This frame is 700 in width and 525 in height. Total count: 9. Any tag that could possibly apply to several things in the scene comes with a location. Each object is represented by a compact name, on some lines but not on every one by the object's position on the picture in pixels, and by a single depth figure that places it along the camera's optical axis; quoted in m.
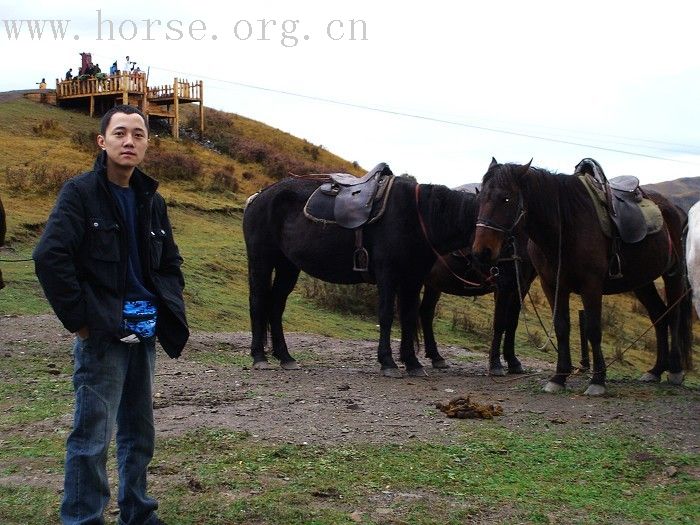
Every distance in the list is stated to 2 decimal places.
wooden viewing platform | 38.50
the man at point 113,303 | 3.81
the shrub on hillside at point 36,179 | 21.75
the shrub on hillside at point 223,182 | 27.64
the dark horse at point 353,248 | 9.14
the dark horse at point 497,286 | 9.65
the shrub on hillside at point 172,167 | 27.86
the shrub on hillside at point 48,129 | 32.22
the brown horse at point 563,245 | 7.53
